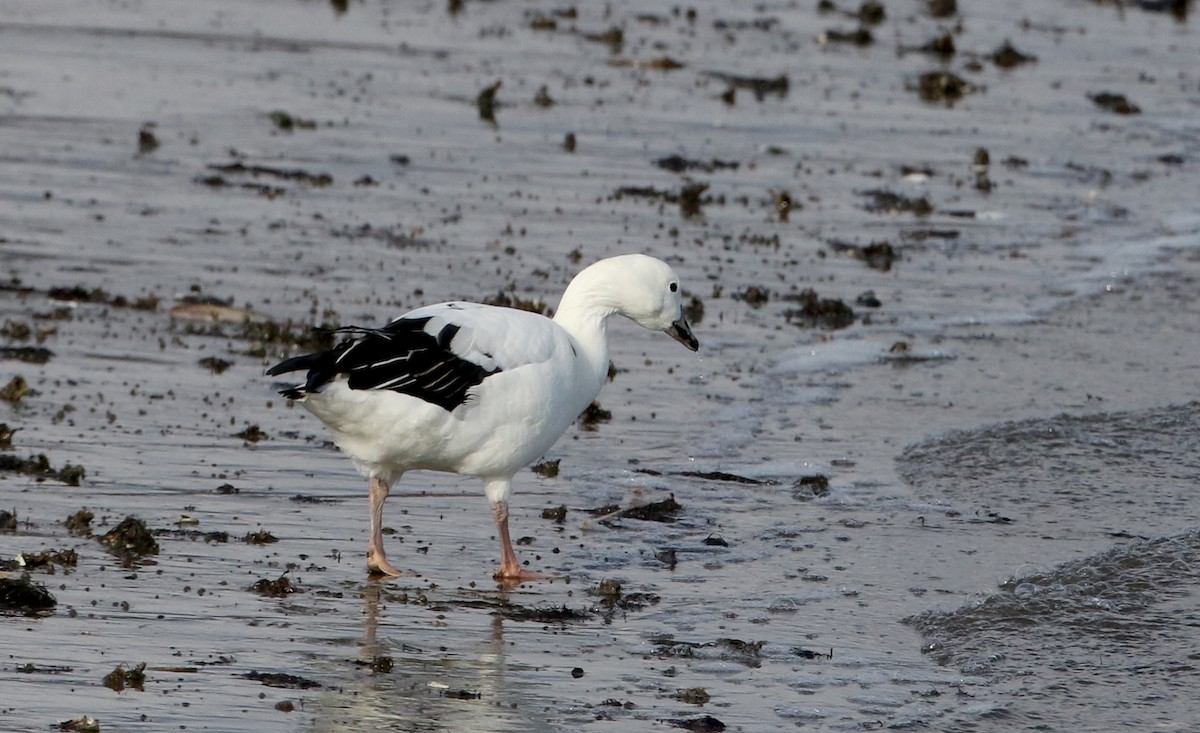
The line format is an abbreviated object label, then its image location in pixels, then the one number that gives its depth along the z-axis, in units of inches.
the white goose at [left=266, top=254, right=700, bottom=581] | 545.3
